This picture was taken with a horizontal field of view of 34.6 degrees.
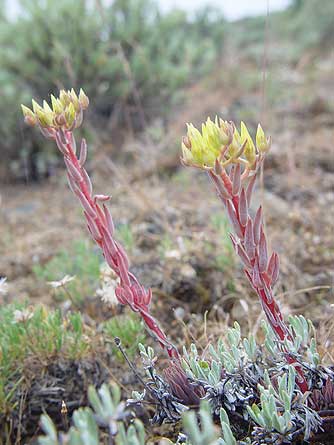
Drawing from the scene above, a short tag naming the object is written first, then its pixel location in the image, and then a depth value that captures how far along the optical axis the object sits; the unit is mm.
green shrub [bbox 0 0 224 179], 919
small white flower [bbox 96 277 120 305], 346
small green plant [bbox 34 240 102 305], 423
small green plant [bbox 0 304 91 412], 312
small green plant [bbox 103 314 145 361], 324
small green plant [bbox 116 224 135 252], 472
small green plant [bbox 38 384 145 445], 149
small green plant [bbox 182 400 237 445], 144
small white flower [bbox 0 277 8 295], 320
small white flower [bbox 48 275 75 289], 335
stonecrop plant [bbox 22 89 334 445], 204
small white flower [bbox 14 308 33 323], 311
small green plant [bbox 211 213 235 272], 439
